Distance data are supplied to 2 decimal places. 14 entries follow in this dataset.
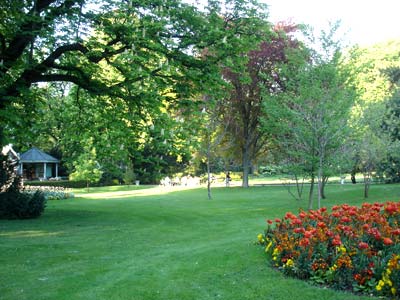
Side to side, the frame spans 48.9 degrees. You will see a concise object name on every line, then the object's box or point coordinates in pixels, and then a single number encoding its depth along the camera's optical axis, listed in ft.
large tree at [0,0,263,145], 40.60
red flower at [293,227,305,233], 23.65
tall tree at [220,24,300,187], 105.50
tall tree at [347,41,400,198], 62.37
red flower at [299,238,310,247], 21.40
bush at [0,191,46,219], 55.57
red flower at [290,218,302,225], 24.50
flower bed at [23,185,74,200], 93.92
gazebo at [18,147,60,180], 164.45
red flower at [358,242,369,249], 19.95
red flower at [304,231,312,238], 21.38
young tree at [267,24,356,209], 45.60
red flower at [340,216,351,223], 24.43
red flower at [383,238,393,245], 20.07
